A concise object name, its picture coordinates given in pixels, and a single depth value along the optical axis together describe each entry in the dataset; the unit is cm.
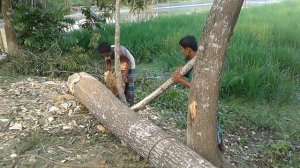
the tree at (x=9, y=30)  574
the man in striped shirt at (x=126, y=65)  412
